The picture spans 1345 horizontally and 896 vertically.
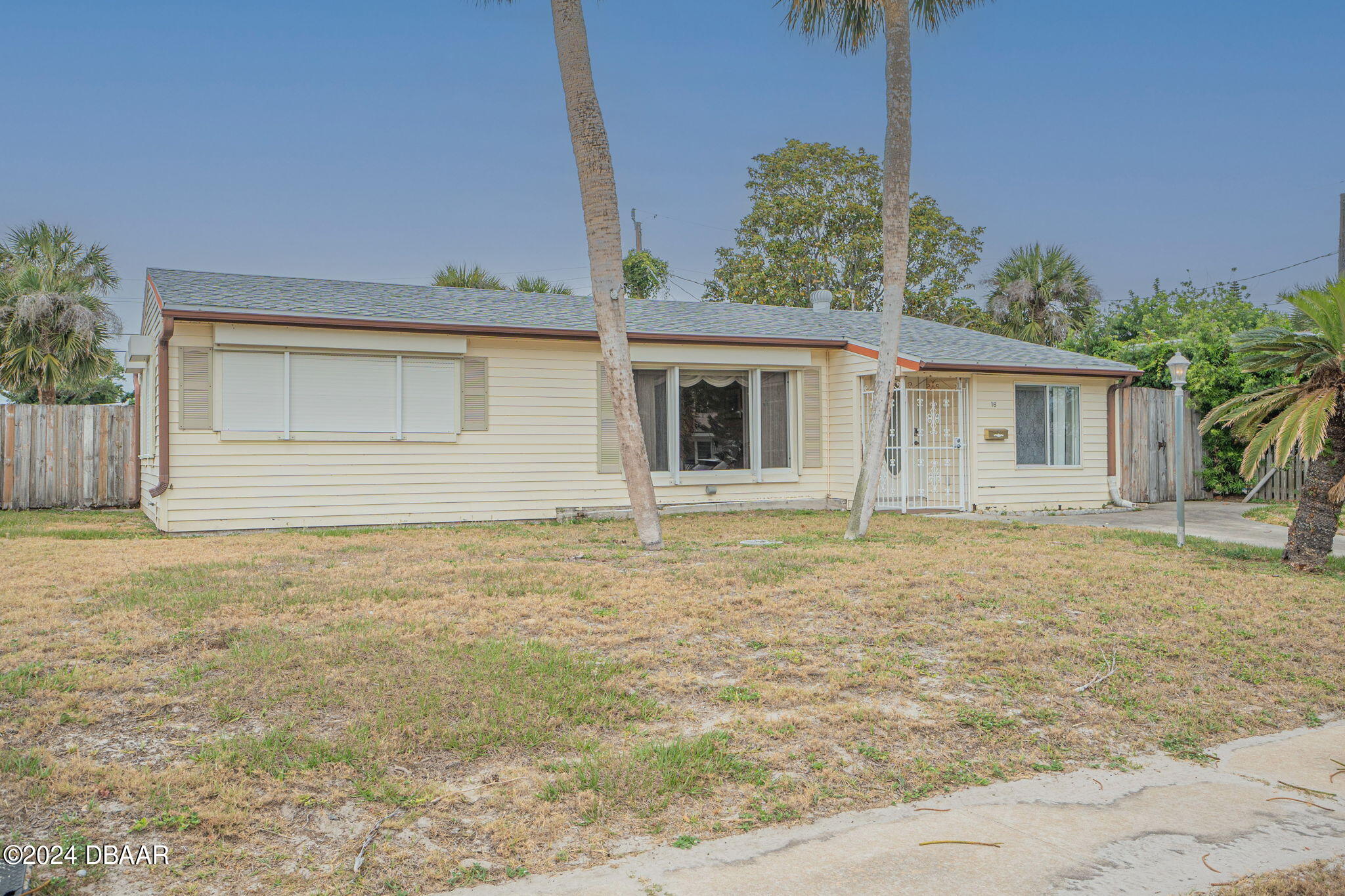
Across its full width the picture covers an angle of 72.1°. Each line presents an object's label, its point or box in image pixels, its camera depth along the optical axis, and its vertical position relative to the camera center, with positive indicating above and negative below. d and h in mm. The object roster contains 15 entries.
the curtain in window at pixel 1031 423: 15484 +855
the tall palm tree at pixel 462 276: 23734 +5130
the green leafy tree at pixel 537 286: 24391 +5038
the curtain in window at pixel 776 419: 14922 +887
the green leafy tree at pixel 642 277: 32531 +7011
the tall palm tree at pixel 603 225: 9648 +2608
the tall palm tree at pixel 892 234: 10383 +2711
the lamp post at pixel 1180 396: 9867 +842
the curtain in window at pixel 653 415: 14180 +912
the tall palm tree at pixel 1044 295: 28109 +5447
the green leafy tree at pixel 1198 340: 16906 +2870
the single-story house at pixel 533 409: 11773 +963
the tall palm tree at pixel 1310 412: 8070 +567
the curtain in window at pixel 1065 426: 15750 +813
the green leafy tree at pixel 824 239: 30656 +7911
